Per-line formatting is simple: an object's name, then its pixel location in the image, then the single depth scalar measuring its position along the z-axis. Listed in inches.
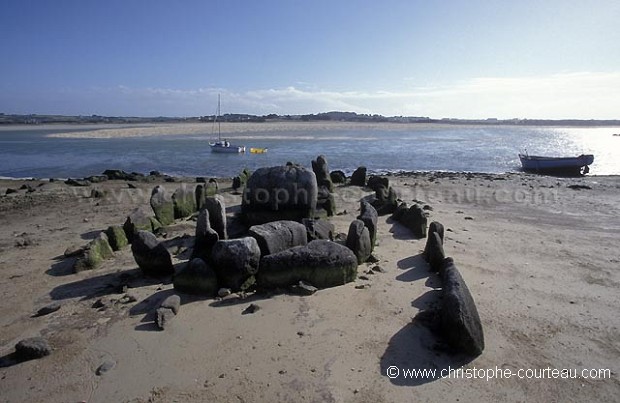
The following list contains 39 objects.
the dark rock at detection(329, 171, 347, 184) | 765.9
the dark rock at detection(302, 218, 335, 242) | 339.6
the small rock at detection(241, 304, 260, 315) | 249.2
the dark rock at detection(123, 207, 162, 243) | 385.7
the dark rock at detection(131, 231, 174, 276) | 298.8
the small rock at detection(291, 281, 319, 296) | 271.1
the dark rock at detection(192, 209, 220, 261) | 307.3
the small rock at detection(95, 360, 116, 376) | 197.5
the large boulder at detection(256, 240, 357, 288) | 275.4
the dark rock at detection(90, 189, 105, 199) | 620.9
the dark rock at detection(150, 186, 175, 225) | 441.1
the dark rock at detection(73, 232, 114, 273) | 317.1
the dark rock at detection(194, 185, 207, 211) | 521.7
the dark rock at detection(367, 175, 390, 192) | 681.9
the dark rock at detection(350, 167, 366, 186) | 731.4
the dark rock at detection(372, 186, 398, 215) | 511.2
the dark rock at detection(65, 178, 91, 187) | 763.5
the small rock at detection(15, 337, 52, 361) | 206.4
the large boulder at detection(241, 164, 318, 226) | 405.4
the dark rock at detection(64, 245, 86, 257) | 345.7
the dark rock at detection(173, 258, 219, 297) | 269.9
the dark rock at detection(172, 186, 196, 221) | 475.5
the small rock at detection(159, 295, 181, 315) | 246.2
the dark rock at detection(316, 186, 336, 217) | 488.1
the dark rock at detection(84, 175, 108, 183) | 815.9
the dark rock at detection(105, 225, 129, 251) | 361.4
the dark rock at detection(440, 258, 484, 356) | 209.2
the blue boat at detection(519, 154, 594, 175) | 1093.1
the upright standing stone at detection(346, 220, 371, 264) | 322.3
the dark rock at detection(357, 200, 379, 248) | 360.5
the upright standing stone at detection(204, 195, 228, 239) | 336.8
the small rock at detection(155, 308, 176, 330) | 233.8
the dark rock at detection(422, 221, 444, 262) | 337.5
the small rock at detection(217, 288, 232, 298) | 267.9
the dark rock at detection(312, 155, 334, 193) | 587.8
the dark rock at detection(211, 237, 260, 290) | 272.5
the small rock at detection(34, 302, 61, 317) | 251.0
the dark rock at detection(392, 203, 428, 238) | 416.2
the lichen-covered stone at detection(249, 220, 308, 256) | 287.7
